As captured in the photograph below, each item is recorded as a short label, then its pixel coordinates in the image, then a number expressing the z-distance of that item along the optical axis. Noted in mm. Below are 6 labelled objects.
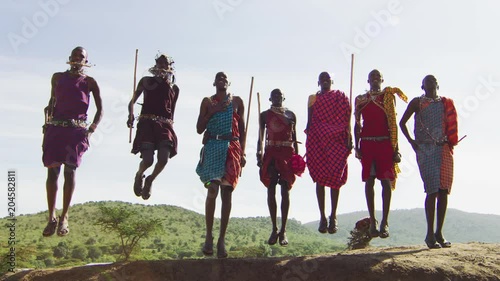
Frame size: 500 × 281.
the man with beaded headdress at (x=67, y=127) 7969
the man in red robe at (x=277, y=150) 9008
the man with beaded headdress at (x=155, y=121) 8055
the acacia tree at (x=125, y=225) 49812
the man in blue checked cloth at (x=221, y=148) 8078
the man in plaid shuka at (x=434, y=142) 9000
